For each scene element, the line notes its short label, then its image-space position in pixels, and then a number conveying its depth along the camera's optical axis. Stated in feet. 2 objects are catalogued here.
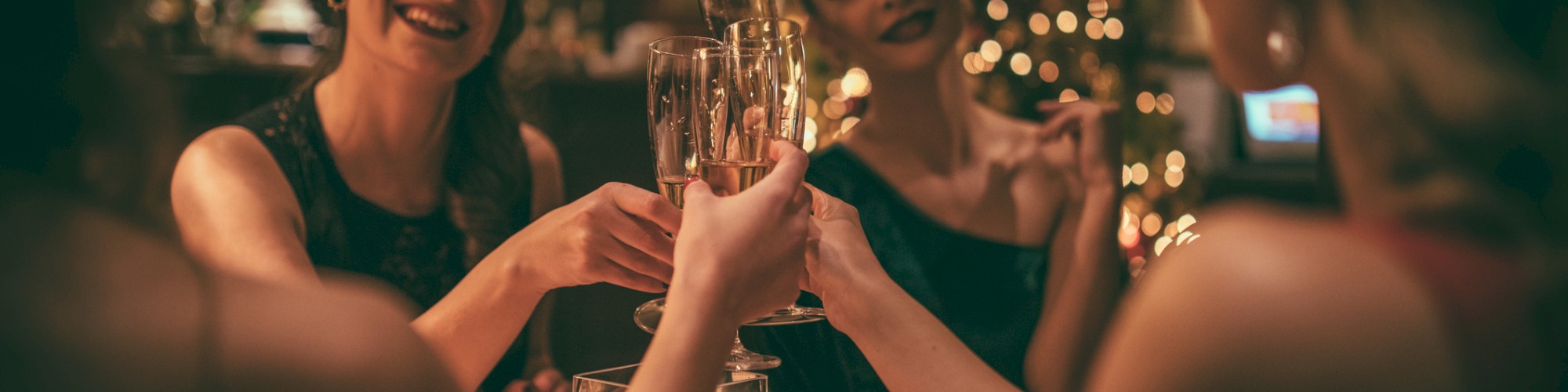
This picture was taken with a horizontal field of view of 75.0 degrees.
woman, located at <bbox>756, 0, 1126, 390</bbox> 5.07
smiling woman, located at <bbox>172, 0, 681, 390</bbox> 3.33
